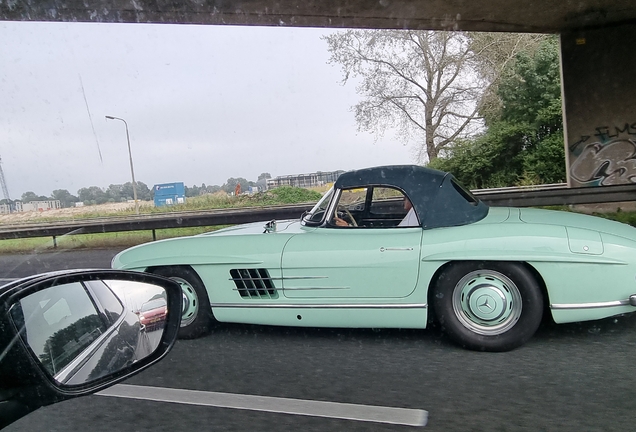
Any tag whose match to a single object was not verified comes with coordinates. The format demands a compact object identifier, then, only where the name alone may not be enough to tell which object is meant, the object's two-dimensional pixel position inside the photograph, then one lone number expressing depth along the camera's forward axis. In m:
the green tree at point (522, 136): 10.80
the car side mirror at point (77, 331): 1.51
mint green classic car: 3.55
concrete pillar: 12.11
